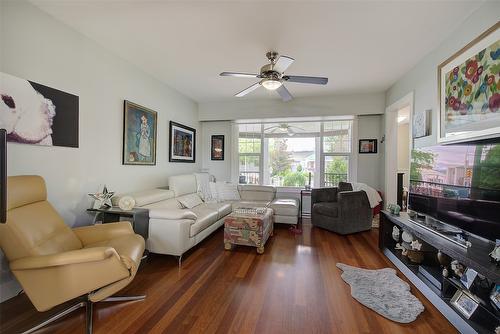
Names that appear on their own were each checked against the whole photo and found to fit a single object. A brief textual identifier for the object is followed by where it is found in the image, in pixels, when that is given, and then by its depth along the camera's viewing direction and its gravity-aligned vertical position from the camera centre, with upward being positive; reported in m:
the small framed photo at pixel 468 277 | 1.54 -0.80
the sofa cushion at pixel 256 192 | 4.51 -0.59
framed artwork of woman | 2.98 +0.41
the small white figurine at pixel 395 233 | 2.61 -0.81
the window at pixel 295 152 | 4.75 +0.30
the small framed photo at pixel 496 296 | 1.39 -0.83
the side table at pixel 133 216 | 2.30 -0.60
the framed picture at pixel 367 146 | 4.37 +0.42
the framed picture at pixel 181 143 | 4.07 +0.40
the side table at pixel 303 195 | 4.43 -0.64
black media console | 1.42 -0.95
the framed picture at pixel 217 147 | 5.20 +0.39
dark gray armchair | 3.53 -0.81
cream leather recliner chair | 1.38 -0.68
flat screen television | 1.54 -0.15
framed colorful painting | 1.72 +0.70
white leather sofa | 2.43 -0.72
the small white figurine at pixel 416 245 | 2.18 -0.79
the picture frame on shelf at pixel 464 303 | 1.50 -0.98
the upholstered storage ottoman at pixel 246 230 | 2.79 -0.87
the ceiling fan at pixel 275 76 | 2.32 +1.00
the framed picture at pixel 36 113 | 1.75 +0.42
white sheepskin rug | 1.71 -1.14
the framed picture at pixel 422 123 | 2.62 +0.57
